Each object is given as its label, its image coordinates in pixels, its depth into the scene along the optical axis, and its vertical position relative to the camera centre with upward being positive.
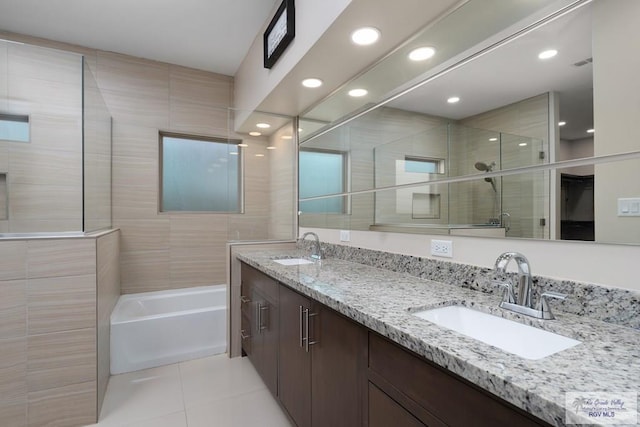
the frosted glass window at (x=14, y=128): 2.26 +0.65
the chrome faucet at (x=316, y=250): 2.46 -0.29
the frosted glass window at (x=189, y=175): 3.33 +0.44
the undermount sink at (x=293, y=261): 2.30 -0.36
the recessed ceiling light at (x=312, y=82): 2.18 +0.95
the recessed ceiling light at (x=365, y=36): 1.57 +0.94
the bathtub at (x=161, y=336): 2.42 -1.01
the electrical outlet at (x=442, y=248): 1.45 -0.16
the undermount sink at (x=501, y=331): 0.89 -0.38
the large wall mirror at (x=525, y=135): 0.92 +0.32
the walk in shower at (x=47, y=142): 2.18 +0.56
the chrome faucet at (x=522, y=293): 0.99 -0.26
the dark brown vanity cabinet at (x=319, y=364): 1.09 -0.63
